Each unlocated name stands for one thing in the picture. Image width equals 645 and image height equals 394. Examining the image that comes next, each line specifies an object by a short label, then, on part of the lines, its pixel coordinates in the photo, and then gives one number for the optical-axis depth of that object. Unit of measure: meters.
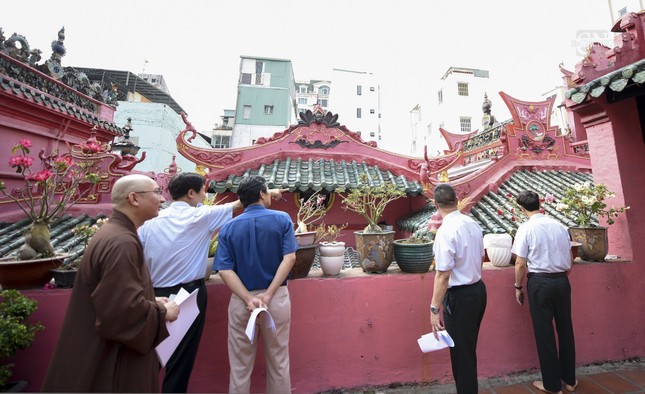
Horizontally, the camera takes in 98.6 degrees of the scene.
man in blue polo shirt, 2.24
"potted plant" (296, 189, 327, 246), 2.87
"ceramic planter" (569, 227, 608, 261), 3.68
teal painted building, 25.98
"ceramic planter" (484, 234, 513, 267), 3.41
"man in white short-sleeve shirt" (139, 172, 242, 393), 2.35
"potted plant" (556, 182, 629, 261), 3.69
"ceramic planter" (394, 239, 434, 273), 3.04
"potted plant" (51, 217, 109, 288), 2.59
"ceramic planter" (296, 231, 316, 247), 2.86
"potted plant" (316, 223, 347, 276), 2.99
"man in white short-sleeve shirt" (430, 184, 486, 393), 2.38
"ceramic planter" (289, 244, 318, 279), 2.85
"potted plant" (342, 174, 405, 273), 3.03
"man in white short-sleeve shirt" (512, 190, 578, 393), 2.80
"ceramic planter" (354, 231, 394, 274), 3.03
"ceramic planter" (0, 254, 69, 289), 2.46
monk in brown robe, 1.41
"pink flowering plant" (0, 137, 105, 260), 2.79
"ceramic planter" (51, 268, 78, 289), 2.59
